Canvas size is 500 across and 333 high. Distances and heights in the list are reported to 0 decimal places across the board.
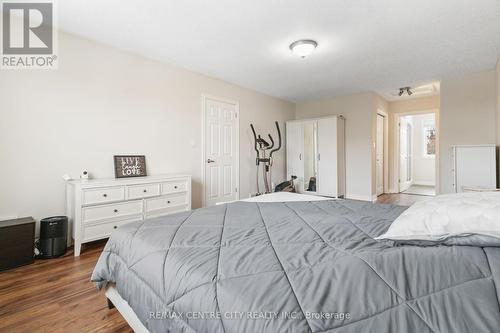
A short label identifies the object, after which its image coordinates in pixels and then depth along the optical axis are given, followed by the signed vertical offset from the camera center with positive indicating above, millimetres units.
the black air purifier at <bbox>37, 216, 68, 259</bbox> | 2271 -702
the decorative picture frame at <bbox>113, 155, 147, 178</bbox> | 2947 +16
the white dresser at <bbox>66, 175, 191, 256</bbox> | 2346 -400
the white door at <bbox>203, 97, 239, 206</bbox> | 4066 +295
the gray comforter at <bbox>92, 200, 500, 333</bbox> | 581 -356
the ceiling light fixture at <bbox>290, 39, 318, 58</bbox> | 2822 +1484
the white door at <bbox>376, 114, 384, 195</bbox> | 5443 +283
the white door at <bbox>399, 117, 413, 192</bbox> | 6254 +373
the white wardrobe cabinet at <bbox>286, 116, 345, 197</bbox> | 5035 +271
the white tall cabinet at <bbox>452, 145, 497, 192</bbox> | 3400 -19
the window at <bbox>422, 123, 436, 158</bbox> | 7454 +854
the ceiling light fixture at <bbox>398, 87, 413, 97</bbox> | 4730 +1600
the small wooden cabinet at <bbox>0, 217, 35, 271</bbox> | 2037 -682
